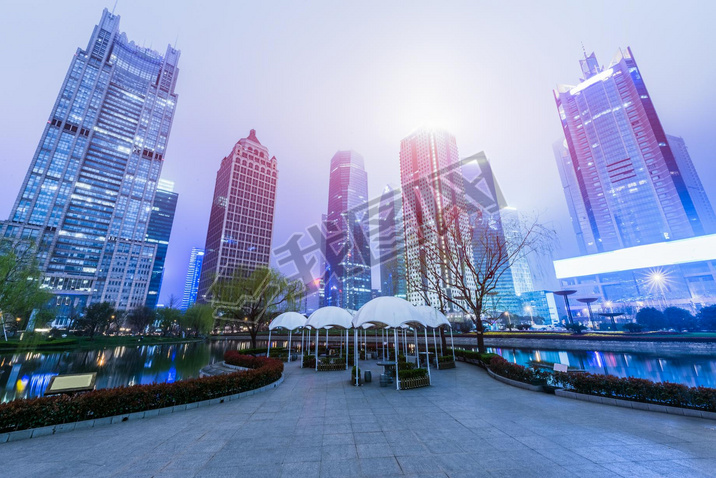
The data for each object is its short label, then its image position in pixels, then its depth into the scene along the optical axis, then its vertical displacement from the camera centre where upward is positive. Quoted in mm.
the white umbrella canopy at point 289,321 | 19906 +142
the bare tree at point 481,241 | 17188 +5244
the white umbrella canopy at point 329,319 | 18055 +233
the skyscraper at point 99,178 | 97438 +57356
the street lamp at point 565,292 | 52488 +5133
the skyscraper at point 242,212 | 114188 +50027
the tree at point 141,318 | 60719 +1611
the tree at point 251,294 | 29062 +3246
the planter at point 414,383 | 11656 -2647
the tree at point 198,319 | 51197 +1200
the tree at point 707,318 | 39538 -197
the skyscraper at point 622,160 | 91250 +58107
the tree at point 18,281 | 19781 +3575
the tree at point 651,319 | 42962 -210
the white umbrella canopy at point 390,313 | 12008 +364
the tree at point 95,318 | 49344 +1420
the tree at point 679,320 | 42094 -439
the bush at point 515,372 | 11203 -2270
